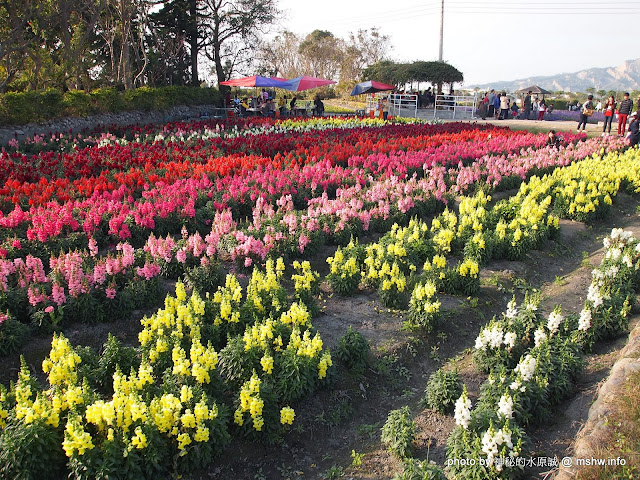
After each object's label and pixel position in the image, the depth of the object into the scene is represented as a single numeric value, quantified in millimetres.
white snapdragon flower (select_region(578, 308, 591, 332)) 5602
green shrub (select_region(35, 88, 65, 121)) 19391
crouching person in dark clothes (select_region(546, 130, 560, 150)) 18109
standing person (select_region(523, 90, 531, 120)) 34650
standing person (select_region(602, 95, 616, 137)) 22922
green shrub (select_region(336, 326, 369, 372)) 5527
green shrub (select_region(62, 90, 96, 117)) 20625
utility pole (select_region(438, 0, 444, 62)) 44688
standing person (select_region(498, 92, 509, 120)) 31688
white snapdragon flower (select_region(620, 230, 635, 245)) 8156
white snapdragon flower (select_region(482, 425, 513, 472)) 3707
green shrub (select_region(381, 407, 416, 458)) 4250
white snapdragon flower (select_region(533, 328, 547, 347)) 5207
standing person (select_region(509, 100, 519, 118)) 35500
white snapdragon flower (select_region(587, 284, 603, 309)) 5863
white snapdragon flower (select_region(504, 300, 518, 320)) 5598
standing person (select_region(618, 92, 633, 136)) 21098
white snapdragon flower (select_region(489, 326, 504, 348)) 5325
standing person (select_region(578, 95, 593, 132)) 24094
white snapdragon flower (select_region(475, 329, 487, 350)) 5430
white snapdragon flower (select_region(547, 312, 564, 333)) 5383
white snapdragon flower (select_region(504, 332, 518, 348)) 5205
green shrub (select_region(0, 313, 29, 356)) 5441
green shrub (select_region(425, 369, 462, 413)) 4812
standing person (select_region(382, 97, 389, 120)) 37094
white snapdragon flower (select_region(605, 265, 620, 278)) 6838
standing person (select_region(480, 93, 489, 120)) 33906
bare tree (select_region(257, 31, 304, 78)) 66562
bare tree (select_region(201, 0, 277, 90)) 39094
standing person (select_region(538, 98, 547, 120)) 32881
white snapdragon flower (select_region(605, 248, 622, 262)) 7348
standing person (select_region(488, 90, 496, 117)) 33844
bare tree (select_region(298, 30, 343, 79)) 68250
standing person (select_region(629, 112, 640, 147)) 19312
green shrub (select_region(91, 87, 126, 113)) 22516
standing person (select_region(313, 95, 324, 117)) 32544
